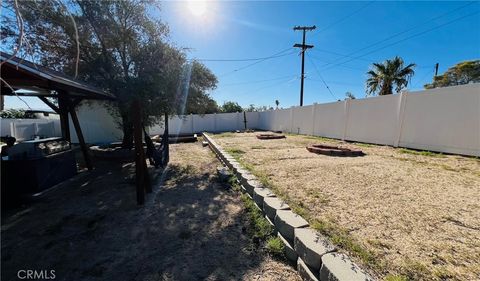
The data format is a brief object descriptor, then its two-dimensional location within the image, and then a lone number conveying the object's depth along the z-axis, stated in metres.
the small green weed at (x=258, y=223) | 2.62
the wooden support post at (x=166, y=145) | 6.41
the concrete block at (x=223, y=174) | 4.80
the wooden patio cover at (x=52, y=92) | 2.90
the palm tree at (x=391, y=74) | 14.79
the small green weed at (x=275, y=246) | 2.28
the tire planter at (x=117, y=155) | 7.32
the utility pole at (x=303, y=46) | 17.80
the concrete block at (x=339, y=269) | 1.54
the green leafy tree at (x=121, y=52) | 5.88
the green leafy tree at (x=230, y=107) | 34.62
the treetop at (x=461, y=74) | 20.61
